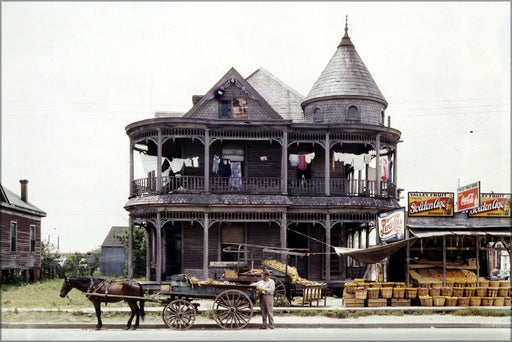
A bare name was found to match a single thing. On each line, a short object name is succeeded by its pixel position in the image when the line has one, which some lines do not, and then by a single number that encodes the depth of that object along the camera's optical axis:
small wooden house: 33.47
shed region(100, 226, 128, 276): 57.10
